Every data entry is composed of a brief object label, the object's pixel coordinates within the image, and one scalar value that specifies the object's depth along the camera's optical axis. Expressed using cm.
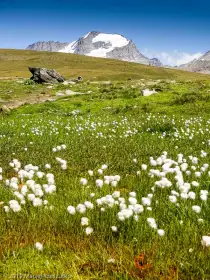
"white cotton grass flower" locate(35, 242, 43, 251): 487
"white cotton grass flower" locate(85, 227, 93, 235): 519
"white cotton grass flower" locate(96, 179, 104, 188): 698
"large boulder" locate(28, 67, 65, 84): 7038
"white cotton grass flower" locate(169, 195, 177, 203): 596
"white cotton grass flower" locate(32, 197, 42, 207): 631
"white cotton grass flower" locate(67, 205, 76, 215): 563
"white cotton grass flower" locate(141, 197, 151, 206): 582
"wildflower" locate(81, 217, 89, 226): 532
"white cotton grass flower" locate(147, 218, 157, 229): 510
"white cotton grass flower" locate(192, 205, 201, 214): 545
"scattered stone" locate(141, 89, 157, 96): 3723
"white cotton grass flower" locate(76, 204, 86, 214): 570
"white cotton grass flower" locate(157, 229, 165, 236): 486
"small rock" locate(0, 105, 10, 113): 2833
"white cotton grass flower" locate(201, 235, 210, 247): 445
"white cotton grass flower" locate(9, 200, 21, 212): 607
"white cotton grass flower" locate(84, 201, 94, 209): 579
